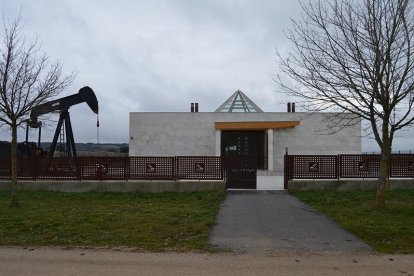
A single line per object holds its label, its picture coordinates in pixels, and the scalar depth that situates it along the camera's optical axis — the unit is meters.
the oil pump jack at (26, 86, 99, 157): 21.33
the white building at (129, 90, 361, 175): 30.31
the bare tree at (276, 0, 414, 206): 10.50
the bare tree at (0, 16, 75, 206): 12.23
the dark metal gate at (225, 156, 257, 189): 16.34
